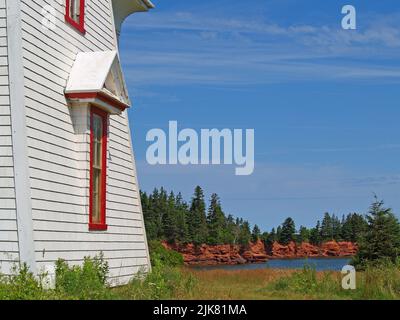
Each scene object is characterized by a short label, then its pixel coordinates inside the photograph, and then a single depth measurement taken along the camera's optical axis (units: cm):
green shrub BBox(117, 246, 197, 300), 1261
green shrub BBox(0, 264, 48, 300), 980
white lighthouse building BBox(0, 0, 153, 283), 1112
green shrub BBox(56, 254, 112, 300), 1122
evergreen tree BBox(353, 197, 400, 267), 2533
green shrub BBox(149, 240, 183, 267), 2482
